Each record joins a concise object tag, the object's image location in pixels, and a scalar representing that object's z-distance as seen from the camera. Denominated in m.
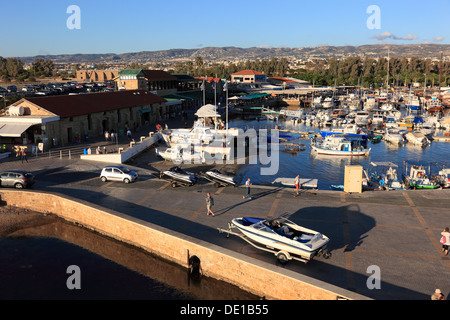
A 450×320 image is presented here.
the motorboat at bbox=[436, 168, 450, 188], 32.81
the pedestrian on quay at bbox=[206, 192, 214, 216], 22.33
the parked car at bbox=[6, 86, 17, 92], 97.50
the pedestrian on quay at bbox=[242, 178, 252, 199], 25.42
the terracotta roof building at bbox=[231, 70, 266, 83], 148.12
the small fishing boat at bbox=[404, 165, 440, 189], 32.59
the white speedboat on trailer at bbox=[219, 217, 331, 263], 16.78
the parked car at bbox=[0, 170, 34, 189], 27.73
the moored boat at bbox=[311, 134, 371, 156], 48.16
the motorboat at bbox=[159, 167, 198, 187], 28.75
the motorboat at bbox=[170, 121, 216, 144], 43.91
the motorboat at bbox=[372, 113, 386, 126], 71.89
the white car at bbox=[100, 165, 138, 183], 29.59
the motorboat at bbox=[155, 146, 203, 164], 40.56
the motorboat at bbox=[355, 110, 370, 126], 69.73
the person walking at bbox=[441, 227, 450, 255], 16.91
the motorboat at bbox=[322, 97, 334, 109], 99.79
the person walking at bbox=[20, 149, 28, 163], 35.41
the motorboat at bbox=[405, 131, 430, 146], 55.00
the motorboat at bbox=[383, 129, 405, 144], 56.84
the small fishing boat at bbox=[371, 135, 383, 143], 59.47
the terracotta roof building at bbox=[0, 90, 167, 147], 39.03
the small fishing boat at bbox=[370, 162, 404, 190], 32.27
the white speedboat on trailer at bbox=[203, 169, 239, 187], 28.62
